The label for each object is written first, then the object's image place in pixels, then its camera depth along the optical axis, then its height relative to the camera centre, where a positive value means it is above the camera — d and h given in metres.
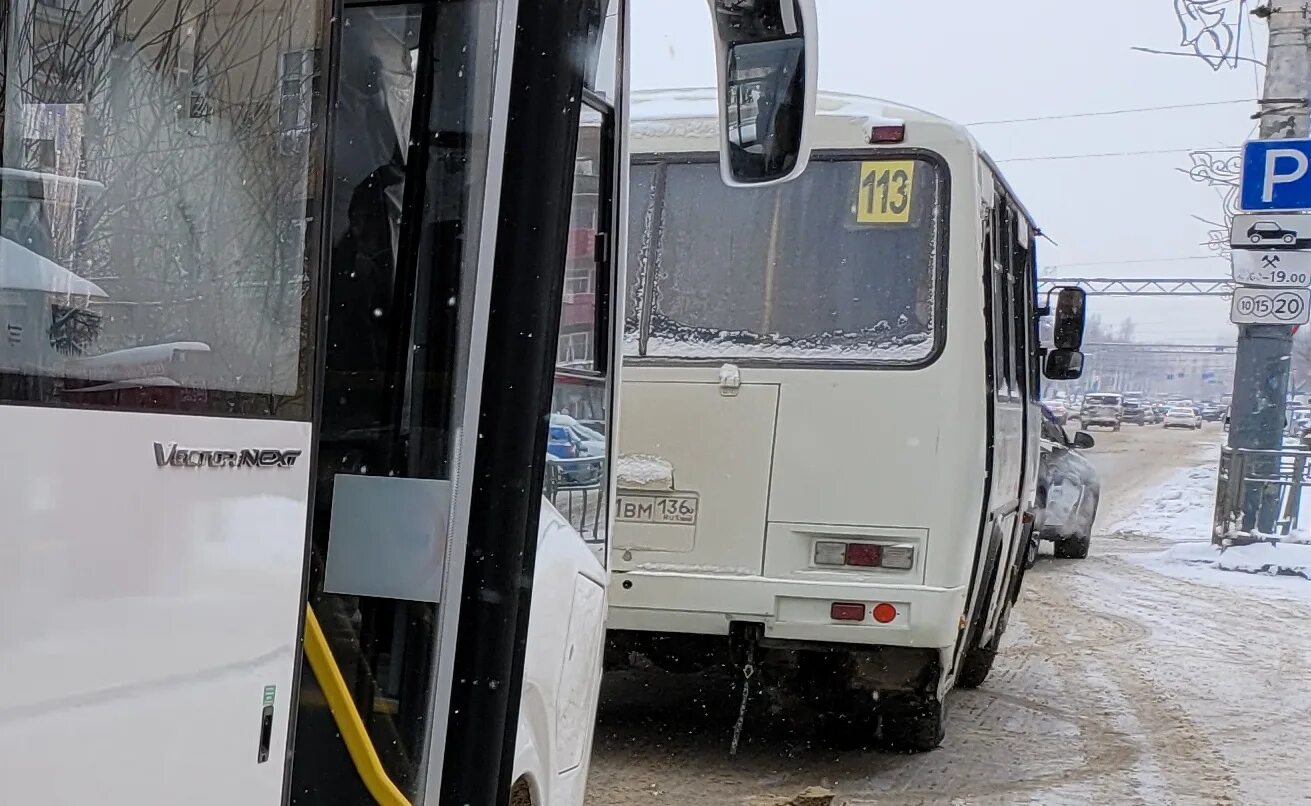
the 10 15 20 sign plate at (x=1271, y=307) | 15.41 +1.08
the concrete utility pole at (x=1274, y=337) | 15.98 +0.78
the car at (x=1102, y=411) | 61.84 -0.72
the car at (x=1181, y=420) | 70.38 -0.88
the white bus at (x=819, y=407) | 5.98 -0.16
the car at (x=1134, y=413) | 71.28 -0.78
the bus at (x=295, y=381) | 1.63 -0.08
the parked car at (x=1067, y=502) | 16.41 -1.24
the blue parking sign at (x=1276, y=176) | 14.45 +2.32
